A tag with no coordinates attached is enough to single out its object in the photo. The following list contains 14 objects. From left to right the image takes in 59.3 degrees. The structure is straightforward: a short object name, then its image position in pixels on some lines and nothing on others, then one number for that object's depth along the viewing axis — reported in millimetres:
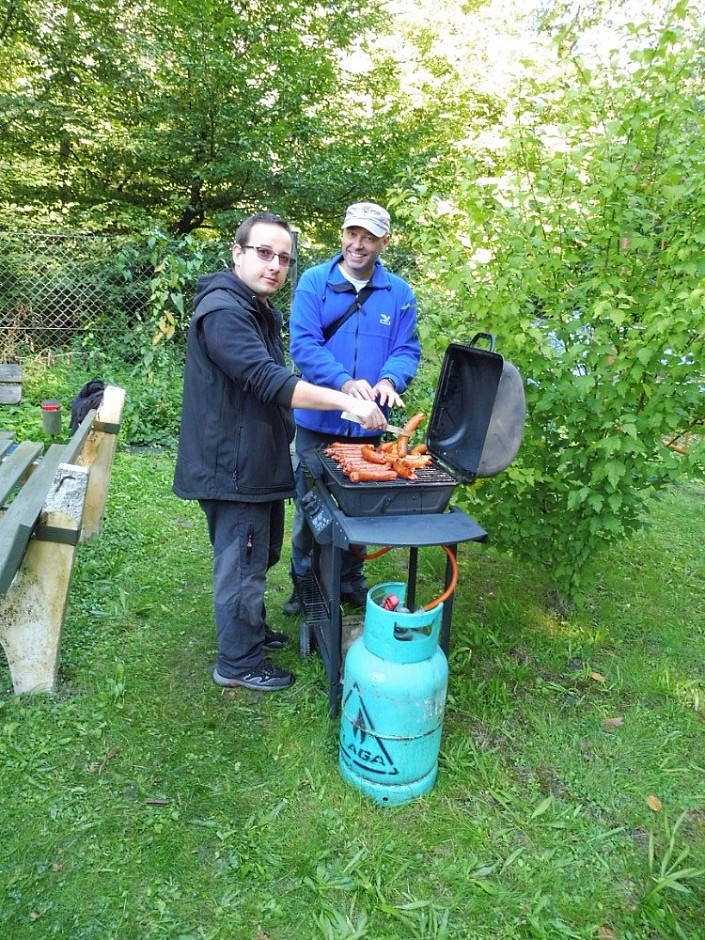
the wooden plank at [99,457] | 4375
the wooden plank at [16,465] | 3098
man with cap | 3096
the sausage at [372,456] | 2541
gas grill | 2287
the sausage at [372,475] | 2351
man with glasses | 2459
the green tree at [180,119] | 8555
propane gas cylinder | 2262
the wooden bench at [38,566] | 2588
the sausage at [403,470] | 2463
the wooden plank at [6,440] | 3684
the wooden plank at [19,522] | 2330
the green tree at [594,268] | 2592
